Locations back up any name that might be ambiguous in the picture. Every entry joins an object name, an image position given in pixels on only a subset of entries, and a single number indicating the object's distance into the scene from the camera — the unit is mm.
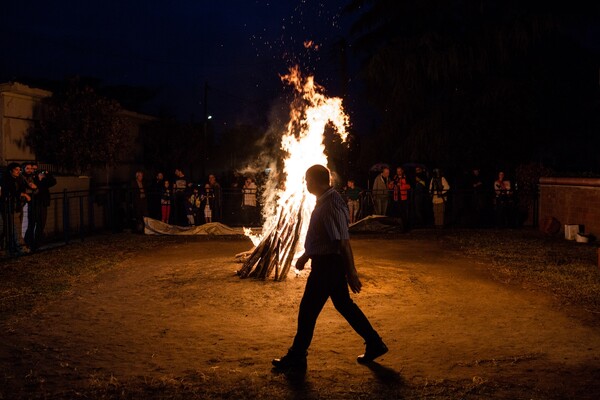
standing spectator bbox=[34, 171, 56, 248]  13094
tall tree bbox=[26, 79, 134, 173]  16875
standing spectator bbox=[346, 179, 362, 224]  17484
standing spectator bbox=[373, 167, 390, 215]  17828
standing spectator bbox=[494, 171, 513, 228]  17531
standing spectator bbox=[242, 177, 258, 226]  18062
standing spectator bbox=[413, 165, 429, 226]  17828
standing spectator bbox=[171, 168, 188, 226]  18000
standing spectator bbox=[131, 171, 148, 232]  17219
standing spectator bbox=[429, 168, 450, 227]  17547
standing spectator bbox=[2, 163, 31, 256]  12273
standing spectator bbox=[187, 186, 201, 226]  17891
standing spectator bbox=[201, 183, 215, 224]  17906
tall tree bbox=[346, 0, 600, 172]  20641
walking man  5438
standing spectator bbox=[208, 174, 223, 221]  18016
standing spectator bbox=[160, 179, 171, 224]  17562
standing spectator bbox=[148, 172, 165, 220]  17797
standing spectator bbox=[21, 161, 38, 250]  12758
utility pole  36012
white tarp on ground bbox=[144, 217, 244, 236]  16156
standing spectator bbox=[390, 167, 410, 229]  17328
